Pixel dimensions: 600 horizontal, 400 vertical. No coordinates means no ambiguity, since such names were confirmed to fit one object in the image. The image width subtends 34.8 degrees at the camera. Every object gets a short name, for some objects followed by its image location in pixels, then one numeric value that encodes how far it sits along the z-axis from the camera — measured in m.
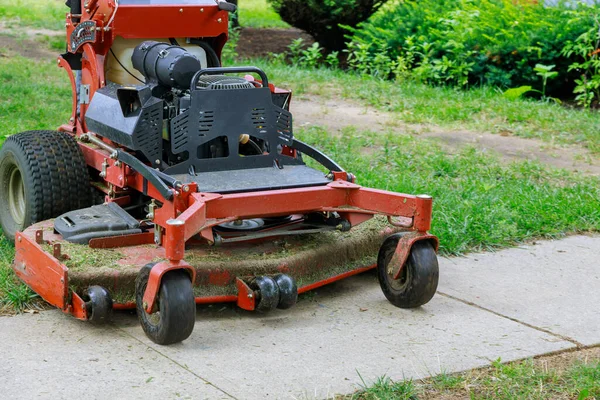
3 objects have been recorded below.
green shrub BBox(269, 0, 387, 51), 12.87
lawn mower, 4.23
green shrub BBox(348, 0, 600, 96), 10.41
